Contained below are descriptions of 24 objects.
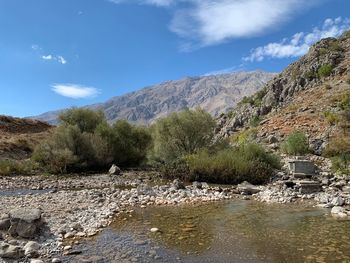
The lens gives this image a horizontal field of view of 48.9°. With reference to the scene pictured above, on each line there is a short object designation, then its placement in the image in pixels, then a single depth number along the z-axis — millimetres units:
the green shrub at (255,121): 51184
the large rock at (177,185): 19528
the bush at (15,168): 28680
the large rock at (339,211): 13055
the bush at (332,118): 38478
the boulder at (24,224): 10312
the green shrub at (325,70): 54344
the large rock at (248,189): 18484
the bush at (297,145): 31703
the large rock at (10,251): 8695
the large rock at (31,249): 8906
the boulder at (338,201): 14683
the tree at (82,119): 35312
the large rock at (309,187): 17808
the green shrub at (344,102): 41156
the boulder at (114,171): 28188
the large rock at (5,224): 10828
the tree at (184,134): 30500
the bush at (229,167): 21891
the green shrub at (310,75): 56531
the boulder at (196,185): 20100
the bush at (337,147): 28867
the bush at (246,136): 42406
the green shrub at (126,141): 34188
